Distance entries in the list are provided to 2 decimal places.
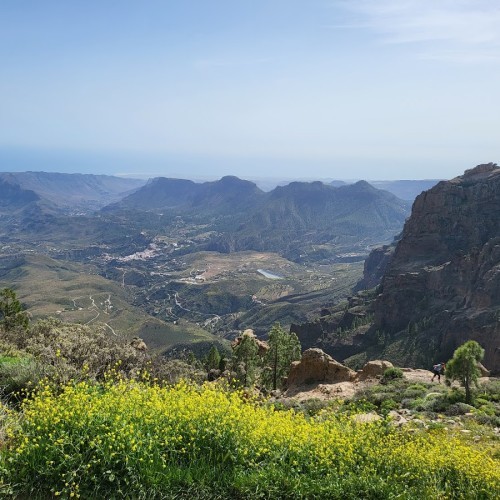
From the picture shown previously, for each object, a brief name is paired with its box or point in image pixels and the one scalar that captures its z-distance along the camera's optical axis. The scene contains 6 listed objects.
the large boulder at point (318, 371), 41.78
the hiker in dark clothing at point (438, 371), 37.81
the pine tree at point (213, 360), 64.03
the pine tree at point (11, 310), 47.06
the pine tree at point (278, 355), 47.72
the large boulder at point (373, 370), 39.66
